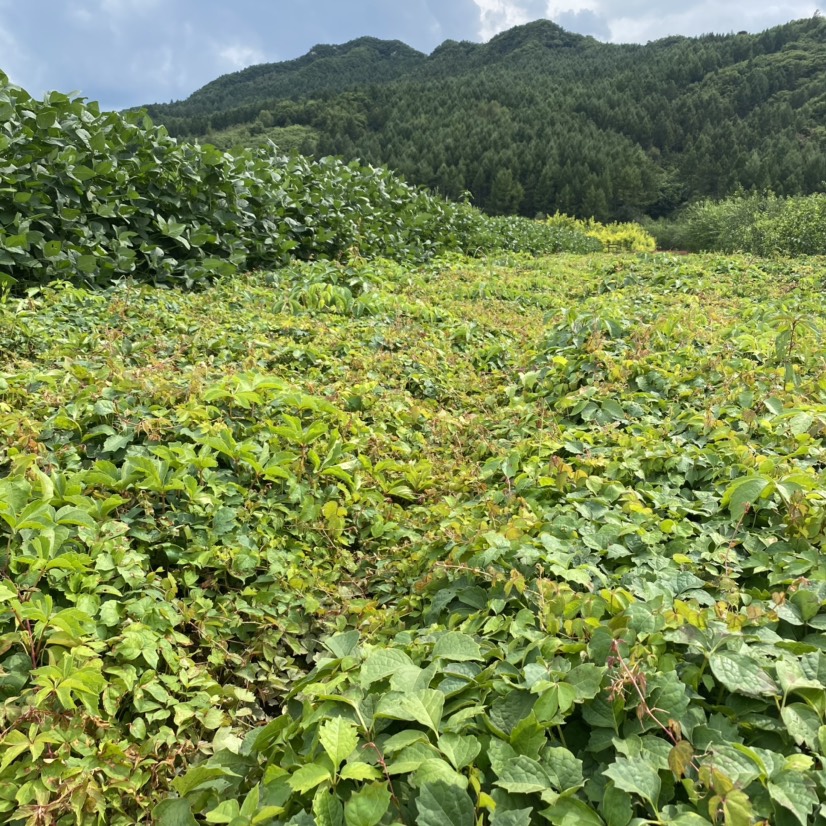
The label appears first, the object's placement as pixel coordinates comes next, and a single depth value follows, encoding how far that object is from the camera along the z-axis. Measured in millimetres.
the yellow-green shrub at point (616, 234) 24312
